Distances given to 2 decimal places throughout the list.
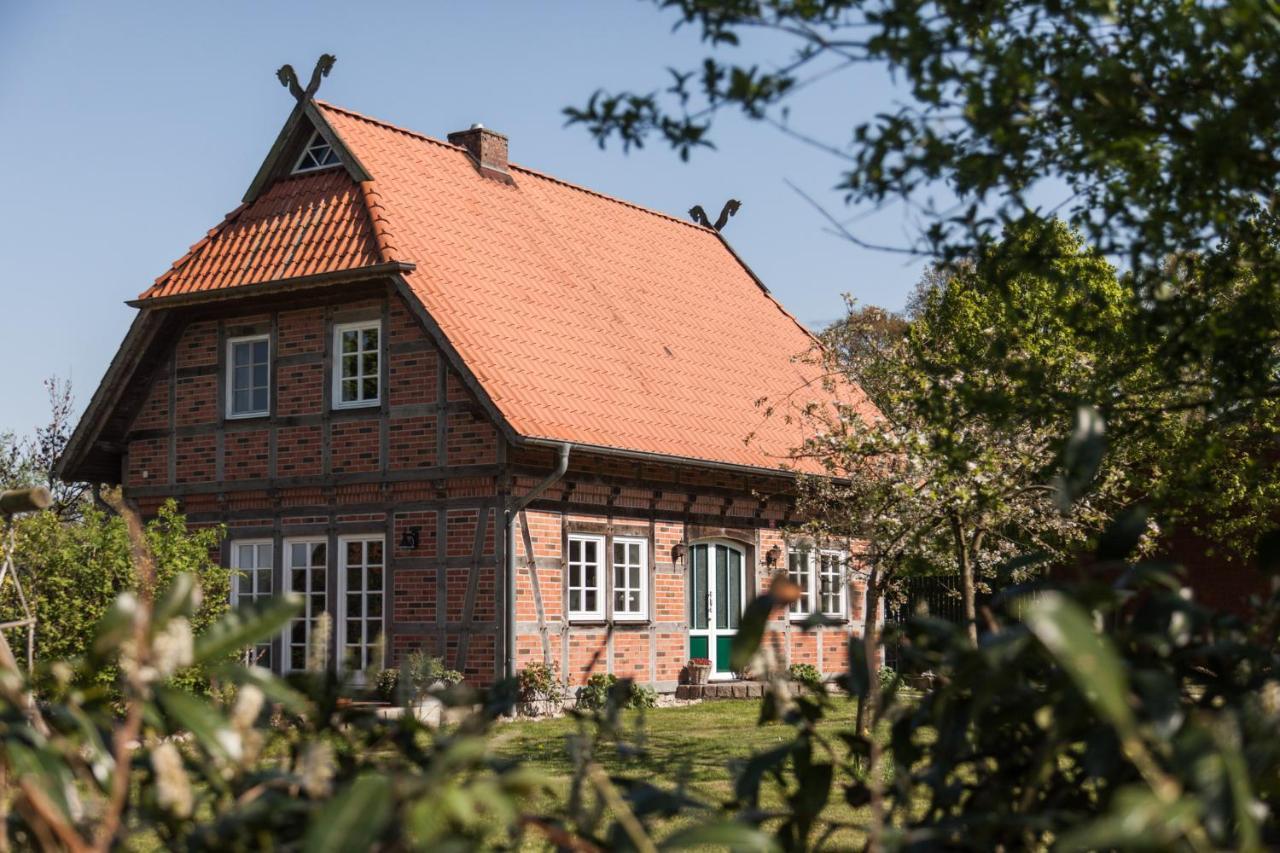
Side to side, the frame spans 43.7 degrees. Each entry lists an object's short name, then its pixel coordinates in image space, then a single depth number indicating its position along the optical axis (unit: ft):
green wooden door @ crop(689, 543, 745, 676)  66.13
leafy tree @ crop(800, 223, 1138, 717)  36.52
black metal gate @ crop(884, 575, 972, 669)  78.12
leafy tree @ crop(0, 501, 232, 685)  47.80
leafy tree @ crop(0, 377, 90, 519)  101.76
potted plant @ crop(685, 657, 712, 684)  63.52
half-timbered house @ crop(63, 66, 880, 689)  56.29
